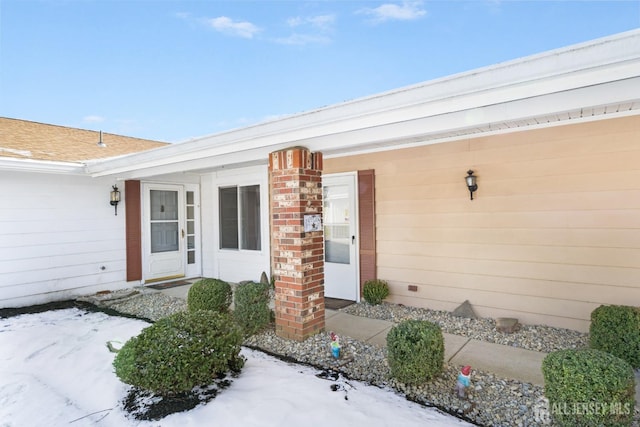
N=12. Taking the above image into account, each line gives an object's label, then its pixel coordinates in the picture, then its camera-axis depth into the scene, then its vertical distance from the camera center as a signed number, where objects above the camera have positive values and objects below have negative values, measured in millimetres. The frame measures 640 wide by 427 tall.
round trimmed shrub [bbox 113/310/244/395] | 2494 -992
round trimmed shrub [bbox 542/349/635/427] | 1858 -973
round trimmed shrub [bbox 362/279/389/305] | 5023 -1077
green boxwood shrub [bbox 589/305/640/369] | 2898 -1027
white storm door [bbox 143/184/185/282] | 7031 -206
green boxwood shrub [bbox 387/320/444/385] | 2613 -1038
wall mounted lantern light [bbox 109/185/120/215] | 6504 +484
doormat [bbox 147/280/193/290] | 6761 -1248
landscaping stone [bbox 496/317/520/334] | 3895 -1250
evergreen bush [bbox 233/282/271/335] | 3861 -988
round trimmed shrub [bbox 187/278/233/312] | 4219 -923
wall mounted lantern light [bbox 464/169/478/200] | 4298 +420
